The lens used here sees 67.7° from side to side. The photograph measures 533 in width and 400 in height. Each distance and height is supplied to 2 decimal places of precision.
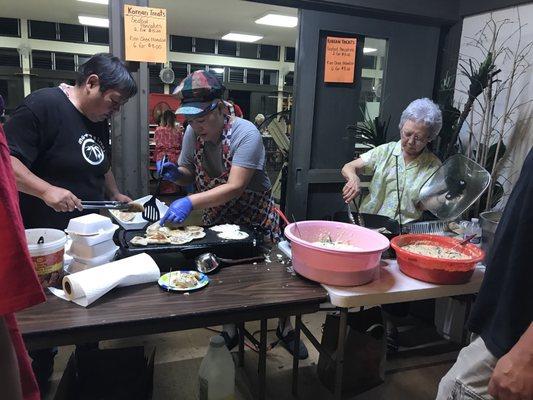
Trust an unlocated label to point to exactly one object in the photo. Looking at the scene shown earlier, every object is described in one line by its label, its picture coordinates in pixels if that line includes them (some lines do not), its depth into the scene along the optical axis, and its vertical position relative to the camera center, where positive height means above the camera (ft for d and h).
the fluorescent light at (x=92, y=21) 23.80 +5.51
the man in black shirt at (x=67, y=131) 5.33 -0.31
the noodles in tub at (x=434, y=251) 5.11 -1.57
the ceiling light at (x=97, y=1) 18.35 +5.05
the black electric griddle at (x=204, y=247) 4.89 -1.62
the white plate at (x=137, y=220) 6.12 -1.76
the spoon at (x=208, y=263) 4.93 -1.79
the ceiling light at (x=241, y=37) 28.04 +5.91
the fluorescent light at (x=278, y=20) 20.65 +5.41
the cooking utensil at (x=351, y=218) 5.92 -1.37
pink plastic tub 4.55 -1.57
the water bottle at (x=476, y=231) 5.95 -1.50
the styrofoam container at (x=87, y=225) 4.44 -1.27
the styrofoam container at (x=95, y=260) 4.53 -1.68
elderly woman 6.88 -0.72
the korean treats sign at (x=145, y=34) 7.27 +1.47
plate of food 4.49 -1.88
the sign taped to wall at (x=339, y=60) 9.31 +1.51
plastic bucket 4.02 -1.45
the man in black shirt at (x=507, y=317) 2.78 -1.40
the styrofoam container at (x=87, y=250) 4.51 -1.57
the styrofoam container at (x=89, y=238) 4.47 -1.42
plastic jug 5.32 -3.36
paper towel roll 3.98 -1.71
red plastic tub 4.83 -1.65
